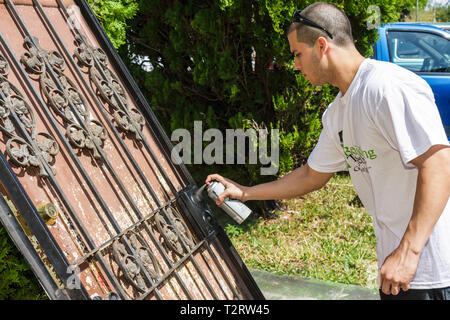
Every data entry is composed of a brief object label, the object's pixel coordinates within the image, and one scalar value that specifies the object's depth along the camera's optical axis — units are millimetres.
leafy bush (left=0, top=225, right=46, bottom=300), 2160
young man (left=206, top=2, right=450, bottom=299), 1705
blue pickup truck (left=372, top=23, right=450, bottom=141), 6074
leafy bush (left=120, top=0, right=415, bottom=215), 4332
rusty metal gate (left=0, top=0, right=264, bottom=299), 1599
